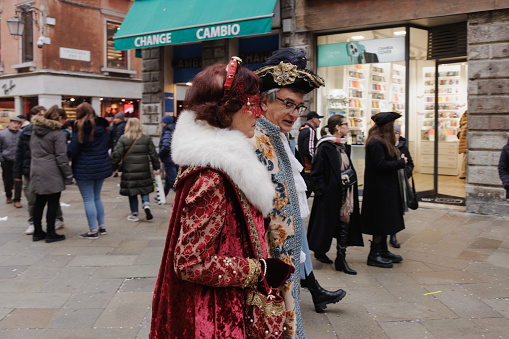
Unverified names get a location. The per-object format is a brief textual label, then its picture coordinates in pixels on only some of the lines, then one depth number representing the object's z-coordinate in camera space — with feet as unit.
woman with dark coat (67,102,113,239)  22.56
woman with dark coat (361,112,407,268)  18.43
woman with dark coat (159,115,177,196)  31.86
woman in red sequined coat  5.65
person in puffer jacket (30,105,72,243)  21.84
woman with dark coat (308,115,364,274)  17.56
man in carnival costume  7.57
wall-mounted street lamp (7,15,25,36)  55.06
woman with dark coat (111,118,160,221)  26.13
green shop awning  34.14
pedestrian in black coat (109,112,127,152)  40.88
